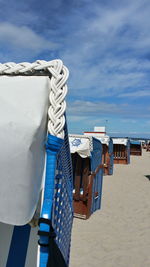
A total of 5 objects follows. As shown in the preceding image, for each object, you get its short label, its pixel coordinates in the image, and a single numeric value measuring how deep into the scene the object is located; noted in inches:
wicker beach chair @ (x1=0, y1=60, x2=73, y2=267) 45.1
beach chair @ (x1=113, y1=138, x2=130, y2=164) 707.2
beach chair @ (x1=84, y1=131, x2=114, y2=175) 492.4
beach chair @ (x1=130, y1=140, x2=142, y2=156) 1019.2
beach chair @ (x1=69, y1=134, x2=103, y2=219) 226.5
